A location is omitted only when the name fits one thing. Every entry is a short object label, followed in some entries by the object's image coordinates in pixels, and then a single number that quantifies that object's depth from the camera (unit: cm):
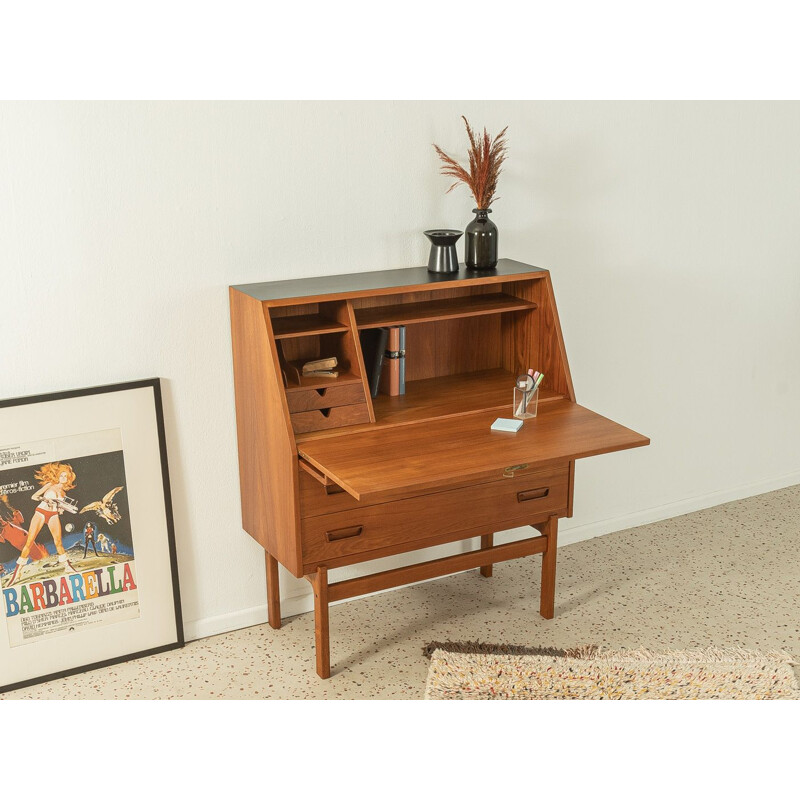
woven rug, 296
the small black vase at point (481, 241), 327
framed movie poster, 291
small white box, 300
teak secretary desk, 285
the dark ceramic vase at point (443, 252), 319
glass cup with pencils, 314
